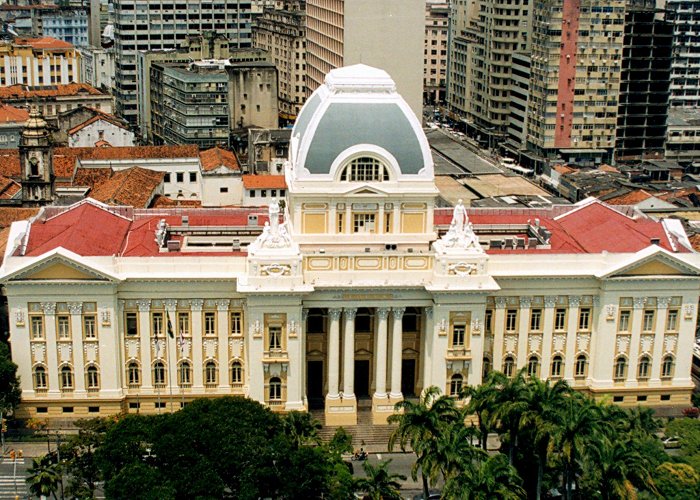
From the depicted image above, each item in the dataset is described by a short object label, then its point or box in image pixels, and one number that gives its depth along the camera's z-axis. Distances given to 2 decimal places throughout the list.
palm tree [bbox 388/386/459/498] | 78.56
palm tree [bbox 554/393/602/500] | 77.56
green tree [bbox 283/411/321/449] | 84.94
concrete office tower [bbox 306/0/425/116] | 186.62
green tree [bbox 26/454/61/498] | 78.75
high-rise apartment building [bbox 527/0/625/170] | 194.62
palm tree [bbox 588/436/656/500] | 76.06
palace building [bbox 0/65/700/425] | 97.69
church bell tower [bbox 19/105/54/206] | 135.12
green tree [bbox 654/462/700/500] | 79.88
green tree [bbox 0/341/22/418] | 95.69
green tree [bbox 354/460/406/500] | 80.12
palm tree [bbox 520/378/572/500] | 79.50
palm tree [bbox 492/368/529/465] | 82.38
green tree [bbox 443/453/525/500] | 73.62
